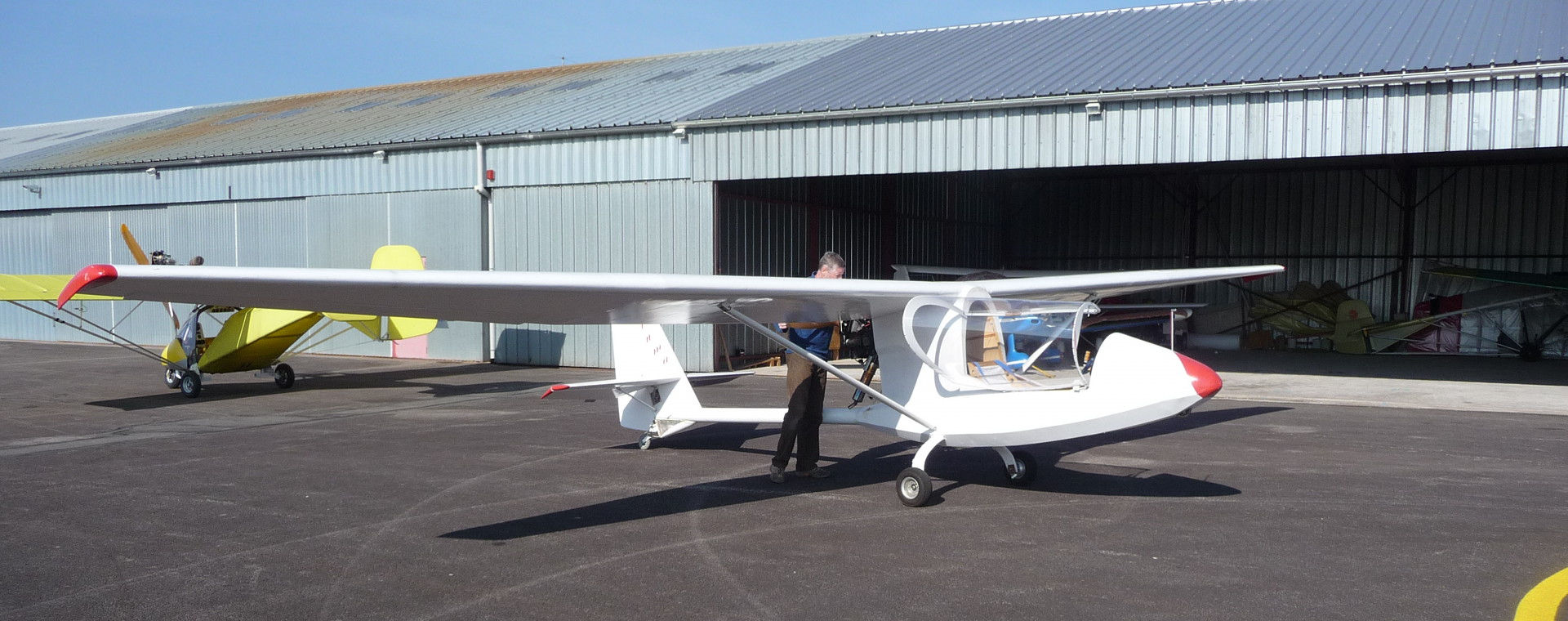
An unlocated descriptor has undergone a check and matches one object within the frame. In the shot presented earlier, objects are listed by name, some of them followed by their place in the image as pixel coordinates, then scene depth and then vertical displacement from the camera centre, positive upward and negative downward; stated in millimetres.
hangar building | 14477 +2143
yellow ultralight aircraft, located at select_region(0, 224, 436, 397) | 14242 -928
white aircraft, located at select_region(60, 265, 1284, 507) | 5277 -310
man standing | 7645 -863
